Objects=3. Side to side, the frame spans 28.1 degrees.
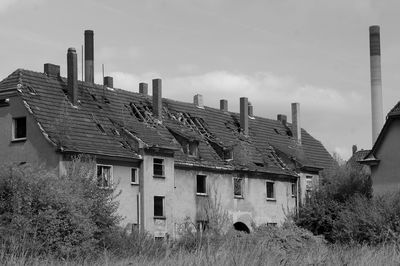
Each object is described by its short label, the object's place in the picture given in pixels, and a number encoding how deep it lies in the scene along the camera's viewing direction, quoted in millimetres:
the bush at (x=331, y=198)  45312
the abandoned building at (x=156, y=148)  42219
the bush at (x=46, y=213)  30828
